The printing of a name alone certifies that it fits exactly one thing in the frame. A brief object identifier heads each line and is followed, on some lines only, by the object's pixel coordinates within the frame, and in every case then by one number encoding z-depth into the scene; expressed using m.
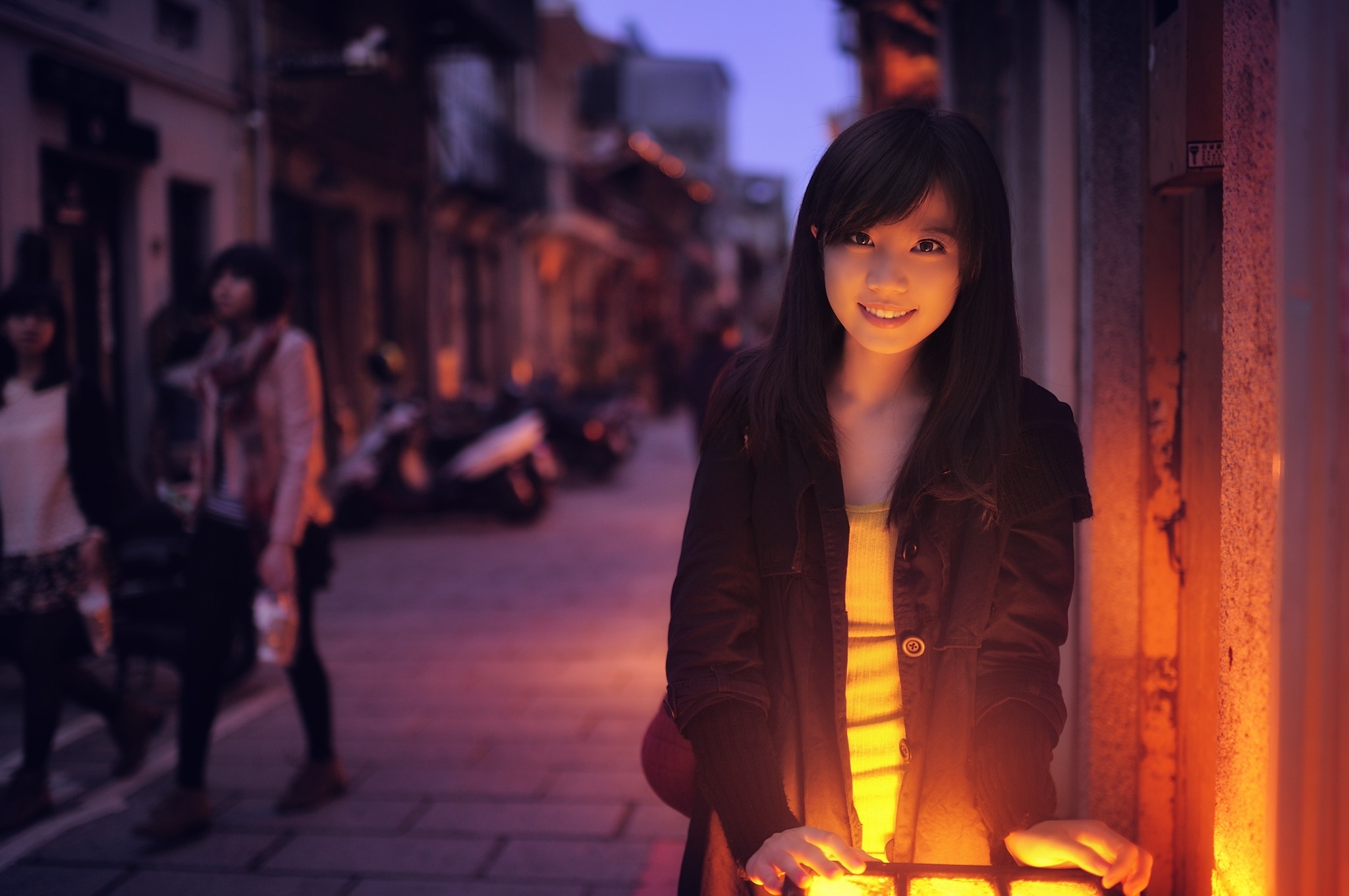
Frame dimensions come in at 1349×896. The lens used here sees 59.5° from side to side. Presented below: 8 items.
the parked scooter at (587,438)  14.62
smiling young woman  1.55
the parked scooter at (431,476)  10.88
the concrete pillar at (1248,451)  1.35
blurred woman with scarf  3.78
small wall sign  1.89
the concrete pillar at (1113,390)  2.53
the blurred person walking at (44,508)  3.97
